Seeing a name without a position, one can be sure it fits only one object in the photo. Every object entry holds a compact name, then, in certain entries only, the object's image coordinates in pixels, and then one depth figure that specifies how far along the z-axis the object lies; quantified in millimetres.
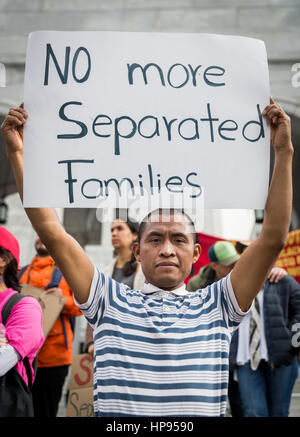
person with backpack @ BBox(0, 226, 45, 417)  2201
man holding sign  1603
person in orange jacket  3660
